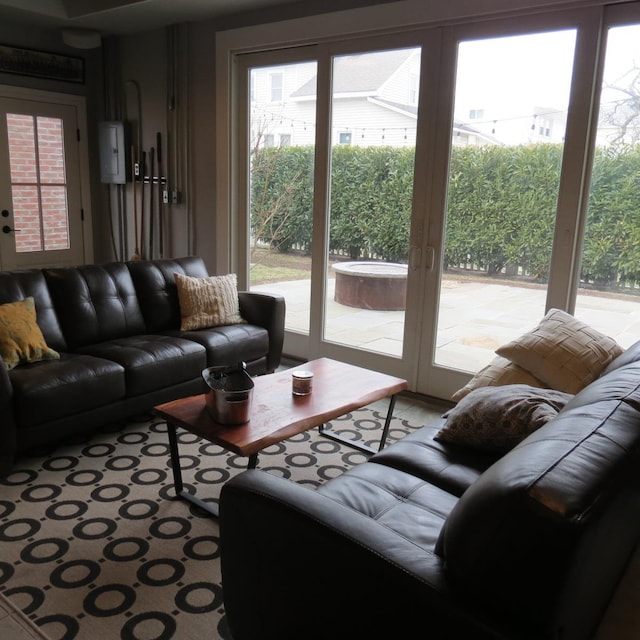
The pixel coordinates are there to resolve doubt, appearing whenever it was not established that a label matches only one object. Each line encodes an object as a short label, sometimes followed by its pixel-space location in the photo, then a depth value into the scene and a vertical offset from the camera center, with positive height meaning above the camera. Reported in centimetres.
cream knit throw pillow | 383 -67
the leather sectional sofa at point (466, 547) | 104 -72
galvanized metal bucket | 233 -77
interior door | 516 +4
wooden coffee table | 228 -87
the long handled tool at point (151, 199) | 525 -5
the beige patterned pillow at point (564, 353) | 236 -58
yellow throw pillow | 291 -71
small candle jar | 272 -82
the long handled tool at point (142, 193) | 531 +1
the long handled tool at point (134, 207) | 536 -12
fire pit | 401 -56
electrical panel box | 535 +36
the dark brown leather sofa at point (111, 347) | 276 -84
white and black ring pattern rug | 190 -128
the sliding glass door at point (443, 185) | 319 +11
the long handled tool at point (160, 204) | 520 -8
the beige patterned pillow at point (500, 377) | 244 -69
